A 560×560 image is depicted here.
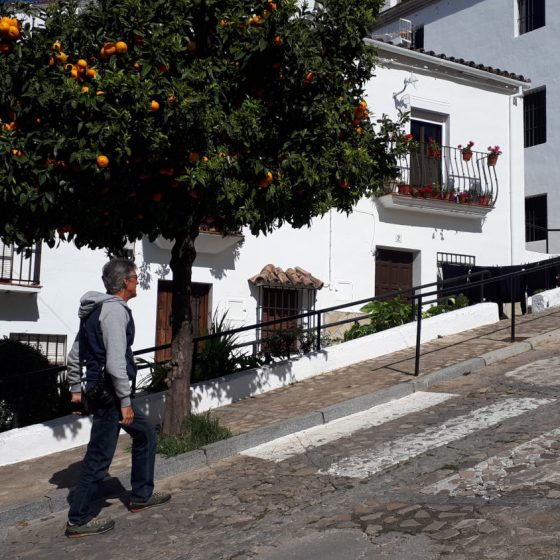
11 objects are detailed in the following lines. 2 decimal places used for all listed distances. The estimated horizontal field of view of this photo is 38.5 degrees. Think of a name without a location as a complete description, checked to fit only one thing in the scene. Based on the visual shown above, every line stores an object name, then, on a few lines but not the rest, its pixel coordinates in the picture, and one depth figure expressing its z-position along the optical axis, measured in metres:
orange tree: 6.43
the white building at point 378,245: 12.88
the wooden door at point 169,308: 13.92
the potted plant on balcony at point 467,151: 16.47
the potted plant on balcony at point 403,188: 15.72
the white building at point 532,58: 19.41
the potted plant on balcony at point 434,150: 16.16
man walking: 5.55
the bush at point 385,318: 12.66
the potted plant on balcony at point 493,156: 16.89
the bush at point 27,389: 8.74
